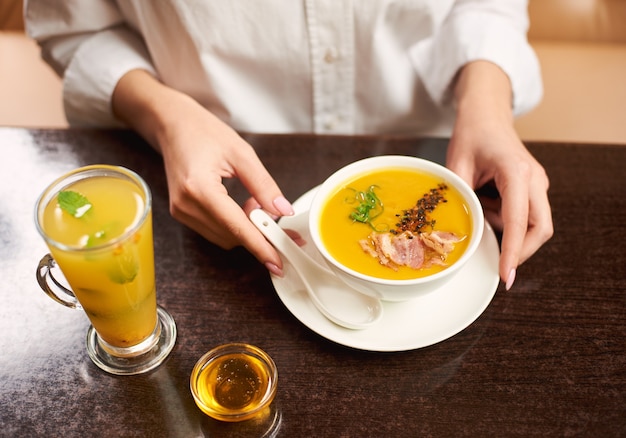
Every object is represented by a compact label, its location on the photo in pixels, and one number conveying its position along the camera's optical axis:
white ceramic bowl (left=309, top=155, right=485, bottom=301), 1.06
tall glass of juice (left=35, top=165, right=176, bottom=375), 0.96
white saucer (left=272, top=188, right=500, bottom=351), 1.12
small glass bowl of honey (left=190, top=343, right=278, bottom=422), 1.05
